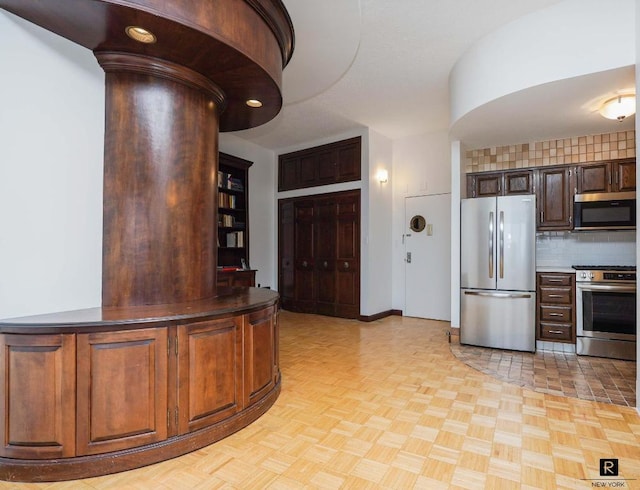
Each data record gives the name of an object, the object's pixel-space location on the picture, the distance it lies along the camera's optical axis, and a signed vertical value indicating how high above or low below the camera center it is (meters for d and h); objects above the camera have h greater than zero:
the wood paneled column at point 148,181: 2.33 +0.44
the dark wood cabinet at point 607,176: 4.23 +0.86
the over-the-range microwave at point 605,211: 4.17 +0.45
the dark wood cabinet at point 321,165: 6.08 +1.48
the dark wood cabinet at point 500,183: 4.71 +0.88
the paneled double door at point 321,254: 6.05 -0.09
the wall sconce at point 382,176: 6.09 +1.22
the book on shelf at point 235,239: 5.98 +0.15
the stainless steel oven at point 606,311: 3.93 -0.67
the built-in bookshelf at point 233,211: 5.84 +0.62
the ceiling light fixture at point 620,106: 3.25 +1.29
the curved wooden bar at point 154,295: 1.85 -0.32
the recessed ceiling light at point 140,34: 1.99 +1.19
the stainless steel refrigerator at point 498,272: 4.23 -0.27
